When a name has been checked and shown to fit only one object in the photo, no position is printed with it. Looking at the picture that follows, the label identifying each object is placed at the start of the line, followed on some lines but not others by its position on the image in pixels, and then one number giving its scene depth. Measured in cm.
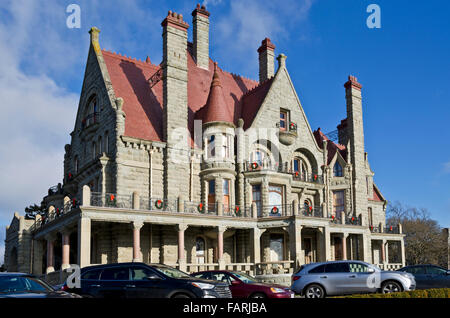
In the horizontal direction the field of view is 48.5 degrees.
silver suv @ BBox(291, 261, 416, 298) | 1927
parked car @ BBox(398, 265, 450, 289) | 2283
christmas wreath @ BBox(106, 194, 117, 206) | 2855
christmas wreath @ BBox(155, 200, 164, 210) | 3002
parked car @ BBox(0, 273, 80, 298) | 1084
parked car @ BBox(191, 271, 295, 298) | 1761
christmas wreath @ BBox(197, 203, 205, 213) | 3173
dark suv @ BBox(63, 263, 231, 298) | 1370
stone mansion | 3095
